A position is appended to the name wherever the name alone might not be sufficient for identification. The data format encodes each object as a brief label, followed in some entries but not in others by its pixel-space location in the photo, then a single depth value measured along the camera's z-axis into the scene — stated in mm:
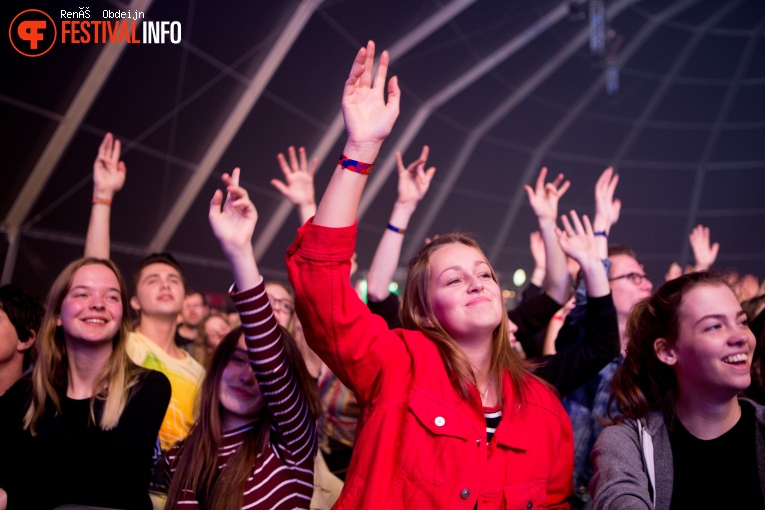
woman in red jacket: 1668
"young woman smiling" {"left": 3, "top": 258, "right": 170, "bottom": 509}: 2203
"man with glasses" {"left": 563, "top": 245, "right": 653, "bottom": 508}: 2449
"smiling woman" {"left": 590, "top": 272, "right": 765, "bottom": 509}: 1911
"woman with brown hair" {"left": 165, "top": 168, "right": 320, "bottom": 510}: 2029
